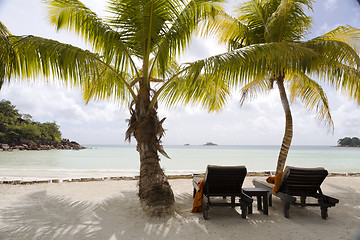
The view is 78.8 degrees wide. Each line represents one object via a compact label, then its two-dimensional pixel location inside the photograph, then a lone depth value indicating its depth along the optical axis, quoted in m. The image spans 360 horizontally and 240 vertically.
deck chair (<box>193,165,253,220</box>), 3.83
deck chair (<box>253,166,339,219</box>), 3.93
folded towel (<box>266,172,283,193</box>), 4.26
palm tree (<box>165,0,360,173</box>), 4.00
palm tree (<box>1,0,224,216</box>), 4.47
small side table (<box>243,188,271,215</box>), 4.14
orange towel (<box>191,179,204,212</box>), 4.09
